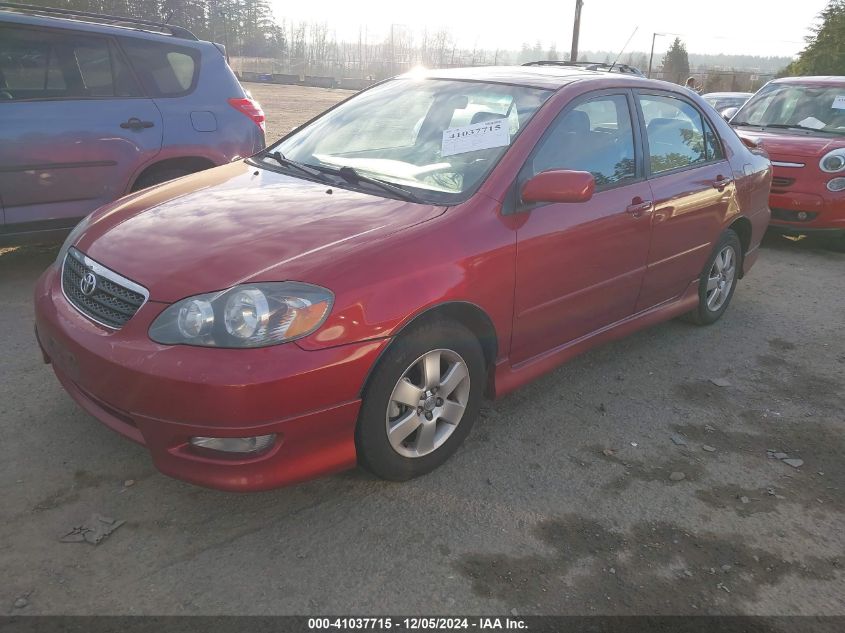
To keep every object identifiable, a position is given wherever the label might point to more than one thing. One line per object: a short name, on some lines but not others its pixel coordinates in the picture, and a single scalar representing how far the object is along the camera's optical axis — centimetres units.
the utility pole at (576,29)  2106
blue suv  467
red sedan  235
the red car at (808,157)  690
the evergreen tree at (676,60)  5150
